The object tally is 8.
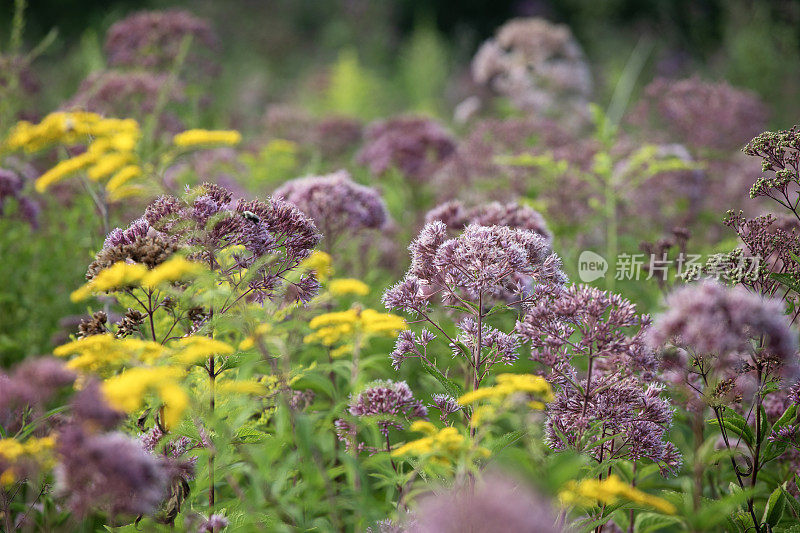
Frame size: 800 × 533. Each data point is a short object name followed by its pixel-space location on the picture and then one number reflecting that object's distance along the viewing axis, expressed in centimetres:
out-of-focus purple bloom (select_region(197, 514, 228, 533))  413
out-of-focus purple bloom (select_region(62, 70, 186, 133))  1134
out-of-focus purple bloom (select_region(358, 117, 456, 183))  1196
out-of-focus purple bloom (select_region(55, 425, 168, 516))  303
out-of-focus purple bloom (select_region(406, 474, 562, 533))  271
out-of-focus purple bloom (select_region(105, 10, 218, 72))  1325
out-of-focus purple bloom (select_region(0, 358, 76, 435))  389
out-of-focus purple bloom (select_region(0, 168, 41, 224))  774
